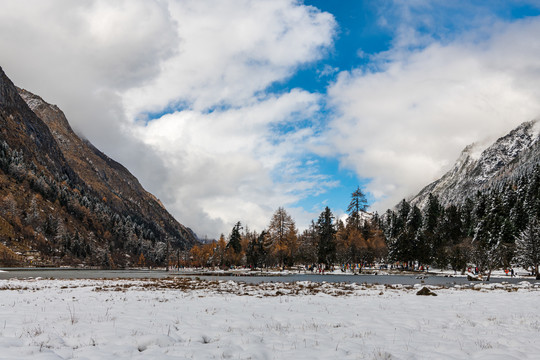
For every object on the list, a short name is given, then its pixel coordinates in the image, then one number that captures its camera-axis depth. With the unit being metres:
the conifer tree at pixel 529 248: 63.43
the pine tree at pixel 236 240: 122.69
